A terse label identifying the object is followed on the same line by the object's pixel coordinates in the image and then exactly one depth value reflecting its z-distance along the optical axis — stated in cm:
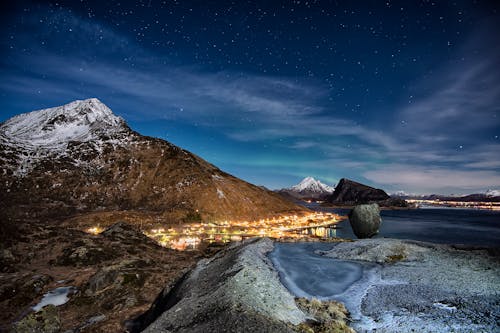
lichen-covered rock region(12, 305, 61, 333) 1299
